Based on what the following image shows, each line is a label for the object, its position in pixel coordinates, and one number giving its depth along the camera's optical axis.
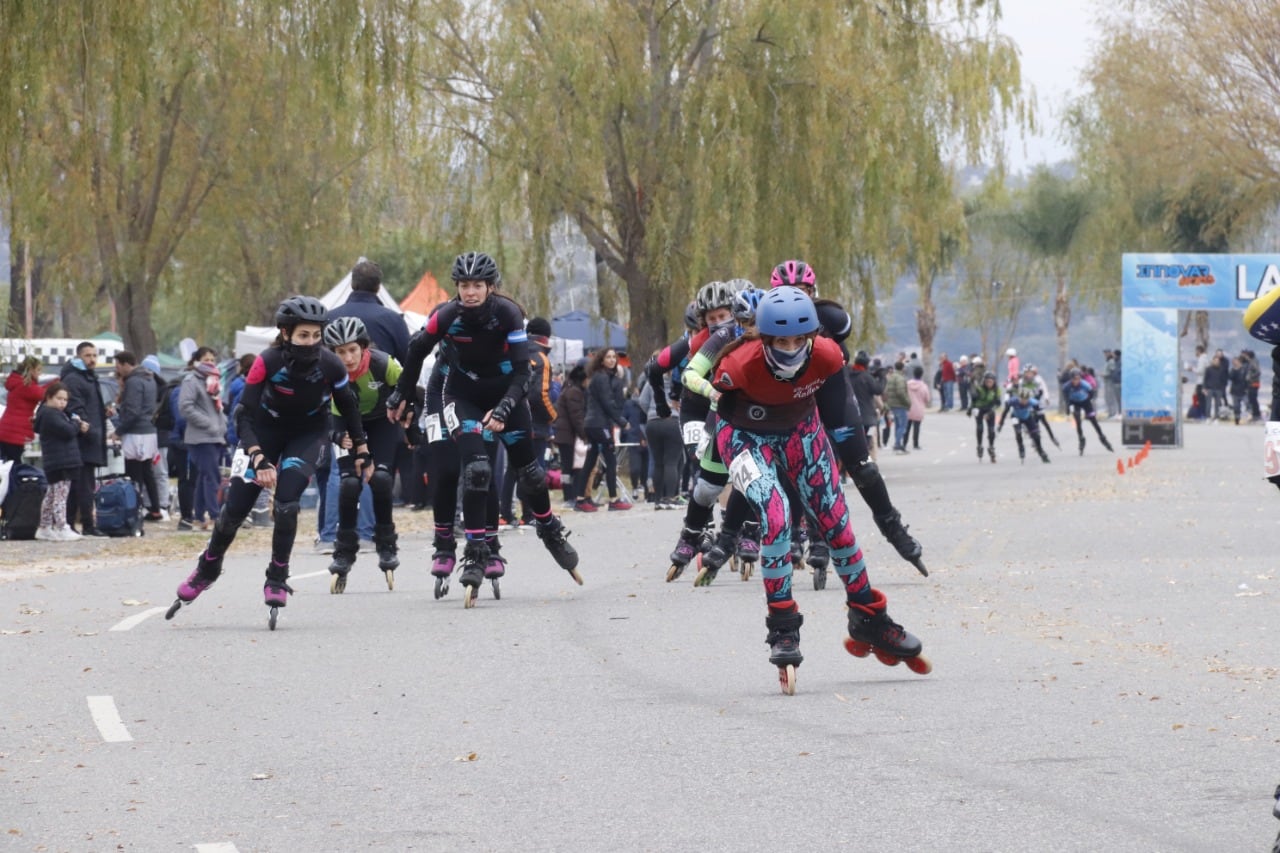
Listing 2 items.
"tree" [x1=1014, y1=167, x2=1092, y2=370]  80.69
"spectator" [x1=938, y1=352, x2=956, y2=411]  72.69
